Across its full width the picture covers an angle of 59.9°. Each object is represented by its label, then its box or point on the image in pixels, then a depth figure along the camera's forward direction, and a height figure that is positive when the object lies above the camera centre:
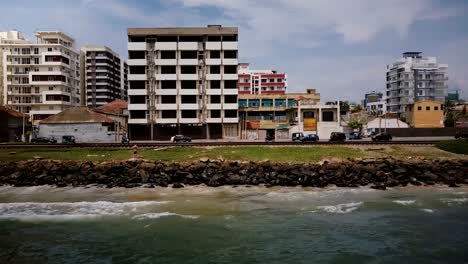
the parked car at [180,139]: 76.75 -1.35
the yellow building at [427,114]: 109.44 +4.54
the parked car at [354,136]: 87.92 -1.07
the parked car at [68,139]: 77.91 -1.29
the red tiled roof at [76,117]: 83.69 +3.19
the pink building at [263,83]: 153.12 +18.47
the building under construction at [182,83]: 98.44 +12.02
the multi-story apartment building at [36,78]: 131.88 +17.82
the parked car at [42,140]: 75.85 -1.42
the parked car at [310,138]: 78.43 -1.32
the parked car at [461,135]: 78.19 -0.85
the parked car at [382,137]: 78.50 -1.16
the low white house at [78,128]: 83.25 +0.89
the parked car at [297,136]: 82.88 -0.96
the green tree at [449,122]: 111.12 +2.40
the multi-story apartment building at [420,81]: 160.38 +19.85
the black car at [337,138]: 73.26 -1.23
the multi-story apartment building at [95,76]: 171.25 +24.04
